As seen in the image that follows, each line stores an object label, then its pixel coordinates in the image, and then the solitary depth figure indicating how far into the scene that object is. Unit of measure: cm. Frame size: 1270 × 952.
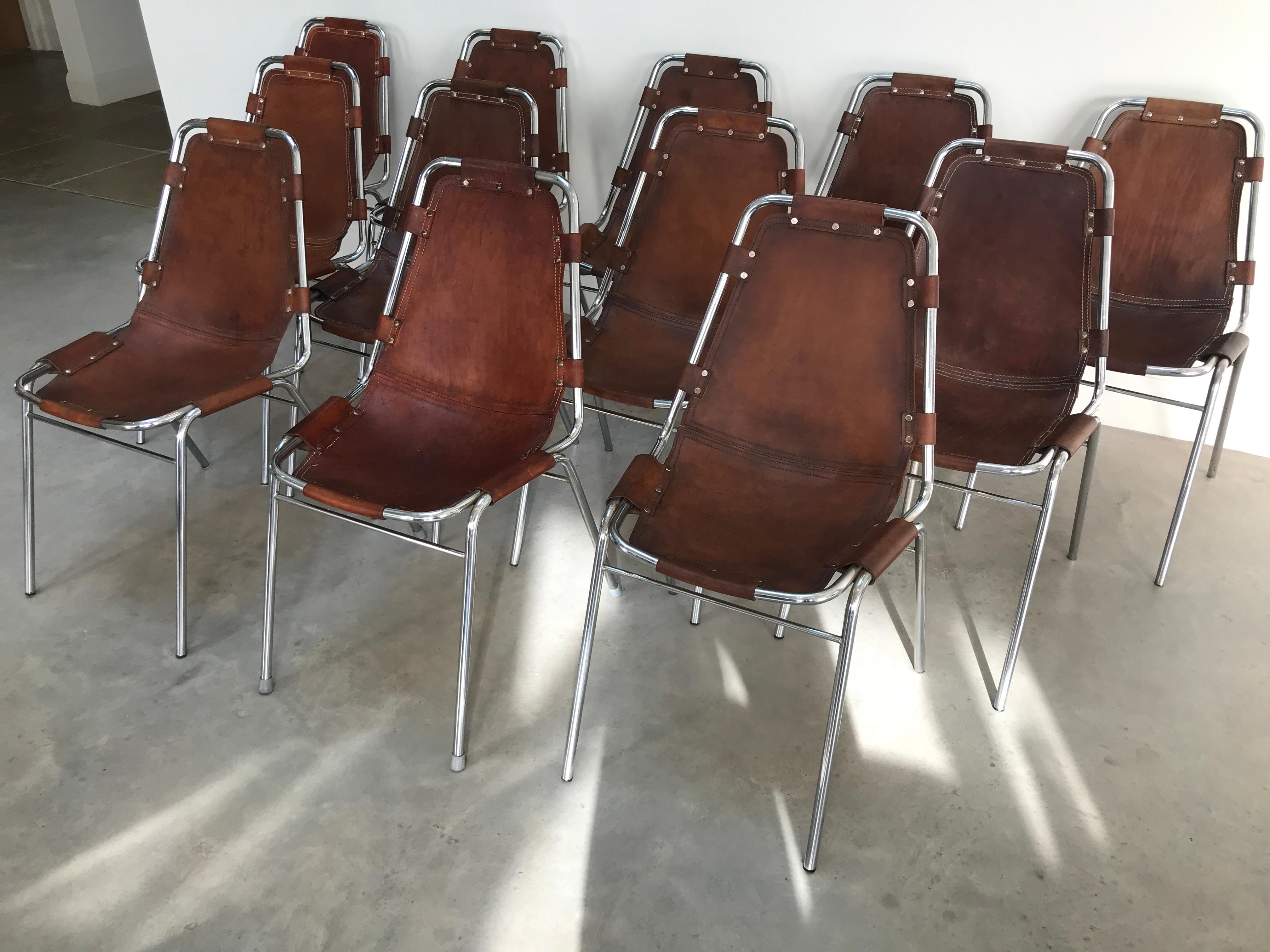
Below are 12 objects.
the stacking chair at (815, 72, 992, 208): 310
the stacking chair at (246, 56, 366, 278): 334
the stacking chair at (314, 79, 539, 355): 313
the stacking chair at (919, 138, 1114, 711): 239
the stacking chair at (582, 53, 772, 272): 329
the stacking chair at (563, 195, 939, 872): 200
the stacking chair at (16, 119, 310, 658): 242
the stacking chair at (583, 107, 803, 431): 279
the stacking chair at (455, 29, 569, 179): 354
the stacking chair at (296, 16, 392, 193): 381
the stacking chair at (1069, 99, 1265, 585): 283
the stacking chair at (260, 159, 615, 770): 221
